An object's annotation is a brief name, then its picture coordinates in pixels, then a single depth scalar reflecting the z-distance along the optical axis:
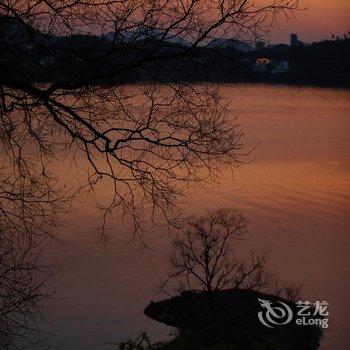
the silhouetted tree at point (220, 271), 17.36
